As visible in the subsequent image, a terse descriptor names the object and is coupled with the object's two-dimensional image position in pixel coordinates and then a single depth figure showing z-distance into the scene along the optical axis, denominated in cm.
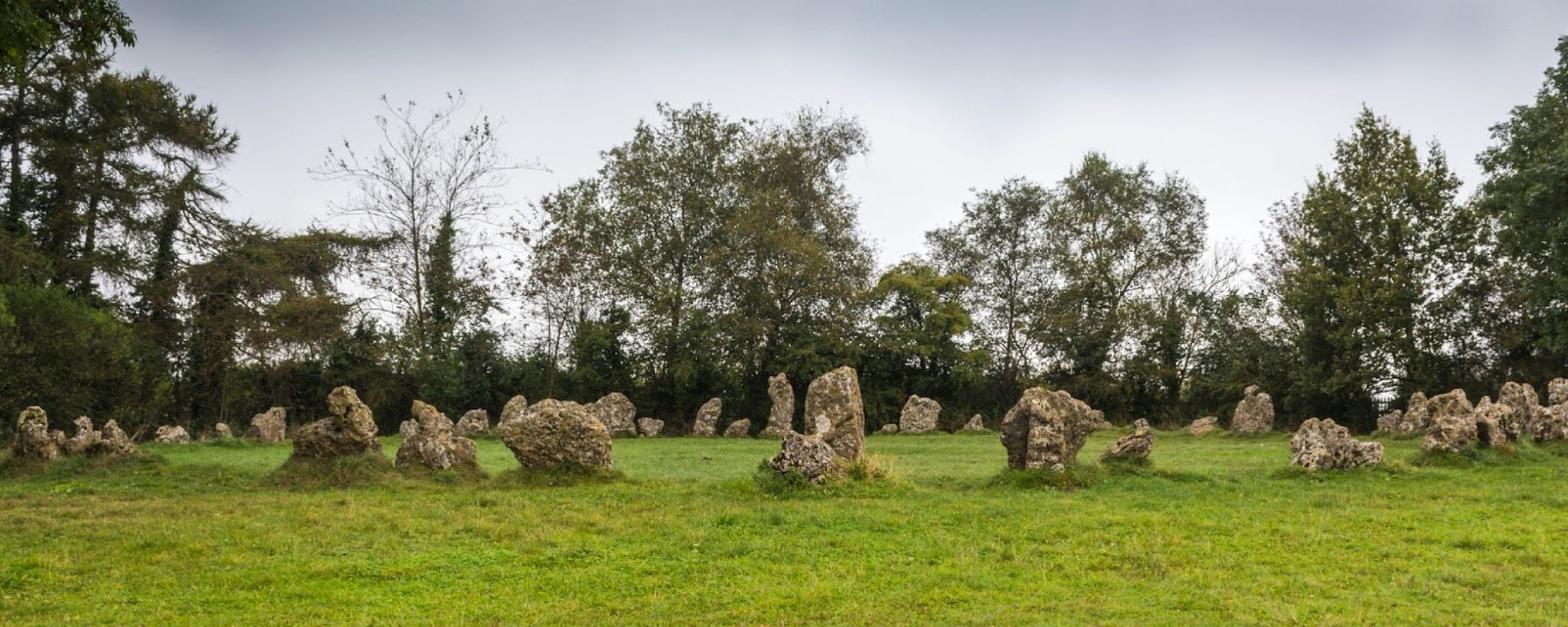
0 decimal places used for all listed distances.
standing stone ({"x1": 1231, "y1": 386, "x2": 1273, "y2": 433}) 2978
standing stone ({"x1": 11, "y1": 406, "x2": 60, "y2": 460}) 1655
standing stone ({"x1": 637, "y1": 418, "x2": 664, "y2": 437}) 3341
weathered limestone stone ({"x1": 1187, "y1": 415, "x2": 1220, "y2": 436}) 3001
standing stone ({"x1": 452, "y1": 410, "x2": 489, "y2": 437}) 3008
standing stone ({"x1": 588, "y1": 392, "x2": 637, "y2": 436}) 3198
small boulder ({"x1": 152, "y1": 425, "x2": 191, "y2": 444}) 2689
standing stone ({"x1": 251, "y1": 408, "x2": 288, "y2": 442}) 2777
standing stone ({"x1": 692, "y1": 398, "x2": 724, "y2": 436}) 3369
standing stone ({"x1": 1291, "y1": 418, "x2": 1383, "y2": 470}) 1547
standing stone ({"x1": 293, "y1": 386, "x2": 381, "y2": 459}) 1574
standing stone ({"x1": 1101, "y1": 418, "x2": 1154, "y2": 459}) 1605
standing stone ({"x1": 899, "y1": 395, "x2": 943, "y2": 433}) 3406
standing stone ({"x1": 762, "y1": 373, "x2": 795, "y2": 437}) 3234
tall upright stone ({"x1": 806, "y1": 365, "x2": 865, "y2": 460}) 1630
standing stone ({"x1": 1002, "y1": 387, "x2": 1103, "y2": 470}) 1457
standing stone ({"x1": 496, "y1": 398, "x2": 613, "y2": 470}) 1530
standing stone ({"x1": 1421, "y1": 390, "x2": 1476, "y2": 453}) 1686
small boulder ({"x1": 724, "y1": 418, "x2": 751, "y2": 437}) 3303
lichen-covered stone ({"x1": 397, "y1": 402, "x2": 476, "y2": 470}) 1562
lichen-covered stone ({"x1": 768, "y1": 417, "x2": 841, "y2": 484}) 1386
